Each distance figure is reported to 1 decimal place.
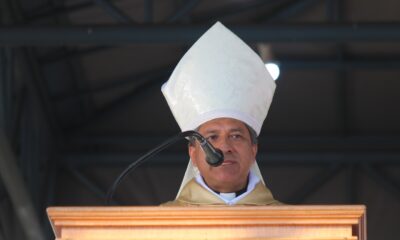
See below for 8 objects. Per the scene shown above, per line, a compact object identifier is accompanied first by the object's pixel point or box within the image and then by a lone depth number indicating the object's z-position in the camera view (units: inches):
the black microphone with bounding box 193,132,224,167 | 276.1
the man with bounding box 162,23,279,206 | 334.3
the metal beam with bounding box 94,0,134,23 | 618.8
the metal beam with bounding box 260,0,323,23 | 711.7
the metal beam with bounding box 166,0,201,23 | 625.0
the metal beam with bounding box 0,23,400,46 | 606.9
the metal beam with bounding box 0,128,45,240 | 637.9
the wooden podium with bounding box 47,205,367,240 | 225.5
